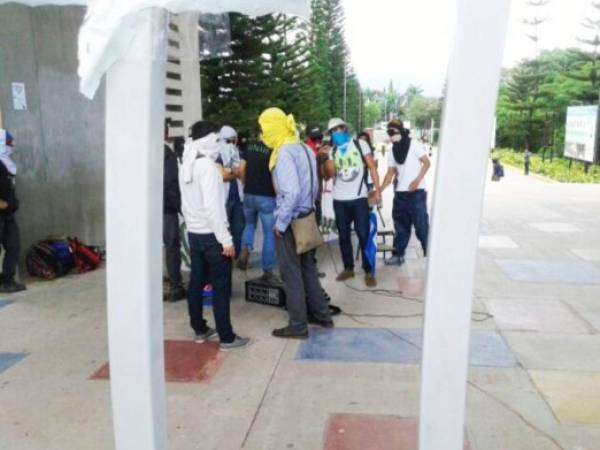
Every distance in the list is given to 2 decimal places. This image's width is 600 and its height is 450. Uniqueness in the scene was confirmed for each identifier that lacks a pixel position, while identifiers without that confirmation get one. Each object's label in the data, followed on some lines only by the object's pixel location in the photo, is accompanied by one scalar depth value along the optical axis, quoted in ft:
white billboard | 79.20
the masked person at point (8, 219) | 18.75
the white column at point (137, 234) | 6.27
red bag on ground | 22.54
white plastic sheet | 6.08
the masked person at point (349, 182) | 19.52
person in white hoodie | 12.99
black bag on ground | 21.39
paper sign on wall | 21.22
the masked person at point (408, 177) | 22.18
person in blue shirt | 13.97
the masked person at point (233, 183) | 19.48
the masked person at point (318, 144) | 21.62
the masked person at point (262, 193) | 19.27
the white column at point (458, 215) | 5.50
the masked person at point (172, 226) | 17.52
